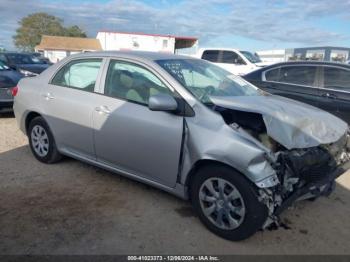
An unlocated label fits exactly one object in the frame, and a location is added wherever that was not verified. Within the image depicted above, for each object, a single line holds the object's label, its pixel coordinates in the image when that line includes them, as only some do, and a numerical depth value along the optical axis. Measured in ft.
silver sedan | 10.82
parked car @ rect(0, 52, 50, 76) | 43.35
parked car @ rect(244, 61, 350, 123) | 21.17
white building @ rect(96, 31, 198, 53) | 120.78
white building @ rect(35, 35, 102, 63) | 204.64
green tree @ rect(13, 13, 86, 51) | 291.38
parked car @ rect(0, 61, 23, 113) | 27.07
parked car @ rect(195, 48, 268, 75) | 46.93
